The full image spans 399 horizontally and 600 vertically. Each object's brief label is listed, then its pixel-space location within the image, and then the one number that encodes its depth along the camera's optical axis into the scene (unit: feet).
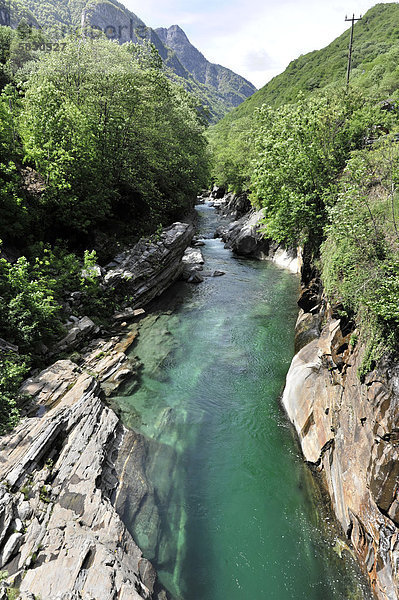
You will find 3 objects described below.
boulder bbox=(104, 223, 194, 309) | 67.41
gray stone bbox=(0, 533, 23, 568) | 21.53
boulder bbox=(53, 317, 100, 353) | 49.21
